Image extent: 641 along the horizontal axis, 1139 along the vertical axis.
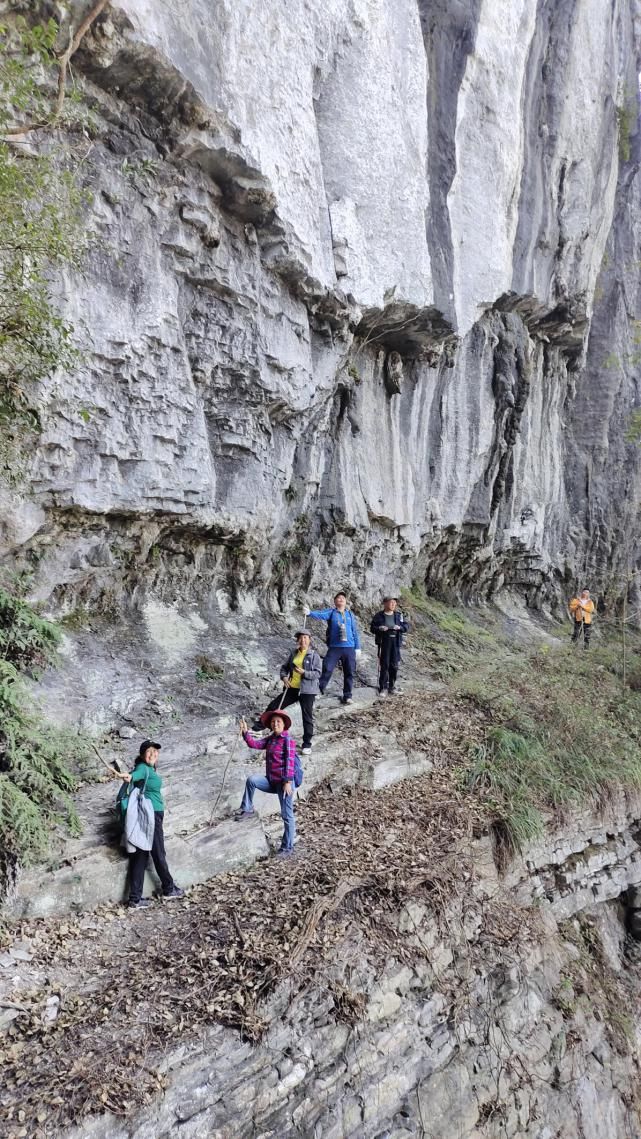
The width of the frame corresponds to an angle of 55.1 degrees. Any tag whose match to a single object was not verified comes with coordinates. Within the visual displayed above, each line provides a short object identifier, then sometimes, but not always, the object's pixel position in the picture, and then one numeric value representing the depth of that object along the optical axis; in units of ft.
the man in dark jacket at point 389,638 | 33.21
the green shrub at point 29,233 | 19.12
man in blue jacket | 30.73
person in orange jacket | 54.03
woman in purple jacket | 20.74
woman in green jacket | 18.13
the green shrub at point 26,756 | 16.75
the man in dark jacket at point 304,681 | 25.68
